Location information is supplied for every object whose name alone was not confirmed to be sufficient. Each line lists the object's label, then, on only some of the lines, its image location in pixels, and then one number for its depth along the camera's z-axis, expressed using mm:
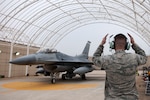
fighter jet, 17438
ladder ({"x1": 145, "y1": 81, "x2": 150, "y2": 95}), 11947
